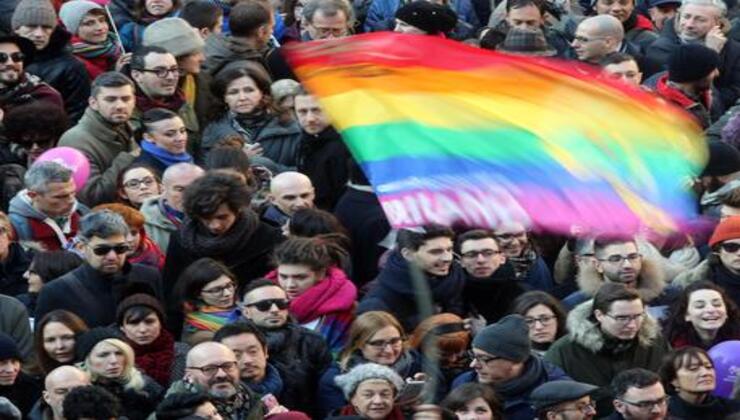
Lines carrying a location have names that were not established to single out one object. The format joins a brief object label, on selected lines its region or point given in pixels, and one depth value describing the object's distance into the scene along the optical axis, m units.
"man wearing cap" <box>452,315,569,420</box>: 17.80
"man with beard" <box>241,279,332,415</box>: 18.00
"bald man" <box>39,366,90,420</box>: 17.08
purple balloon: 18.48
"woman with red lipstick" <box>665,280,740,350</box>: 18.83
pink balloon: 20.12
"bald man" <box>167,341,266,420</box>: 17.11
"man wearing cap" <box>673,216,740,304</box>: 19.42
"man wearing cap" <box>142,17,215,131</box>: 21.98
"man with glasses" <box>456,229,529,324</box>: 19.19
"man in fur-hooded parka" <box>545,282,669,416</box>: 18.42
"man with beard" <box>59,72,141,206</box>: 20.64
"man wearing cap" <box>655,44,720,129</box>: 23.06
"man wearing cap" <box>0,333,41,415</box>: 17.48
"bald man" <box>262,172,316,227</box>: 19.91
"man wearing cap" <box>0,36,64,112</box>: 21.34
